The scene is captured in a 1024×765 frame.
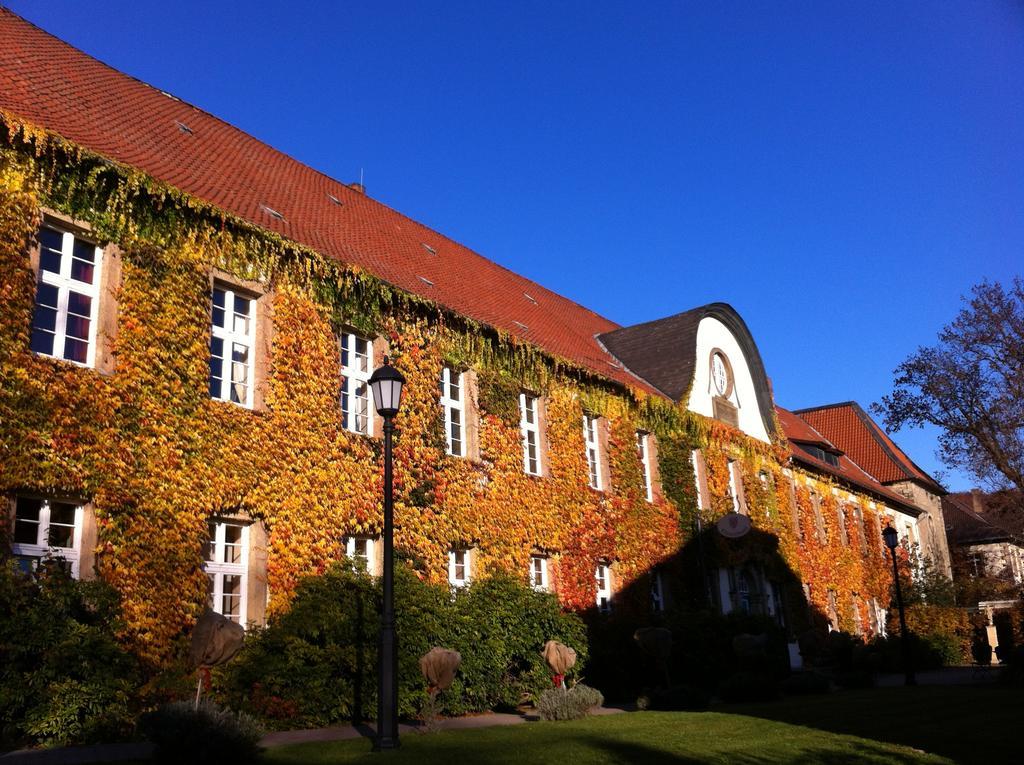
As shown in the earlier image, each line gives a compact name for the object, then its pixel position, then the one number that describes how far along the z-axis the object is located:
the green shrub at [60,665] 10.19
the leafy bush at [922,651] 28.86
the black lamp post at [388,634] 9.99
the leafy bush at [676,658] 19.48
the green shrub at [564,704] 14.04
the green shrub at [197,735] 8.79
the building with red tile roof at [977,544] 55.62
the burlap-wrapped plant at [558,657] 15.00
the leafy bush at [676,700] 16.48
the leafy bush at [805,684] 19.67
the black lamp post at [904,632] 21.91
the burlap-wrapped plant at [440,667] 12.13
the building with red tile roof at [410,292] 14.62
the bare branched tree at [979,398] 32.50
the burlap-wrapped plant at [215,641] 10.06
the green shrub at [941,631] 30.61
